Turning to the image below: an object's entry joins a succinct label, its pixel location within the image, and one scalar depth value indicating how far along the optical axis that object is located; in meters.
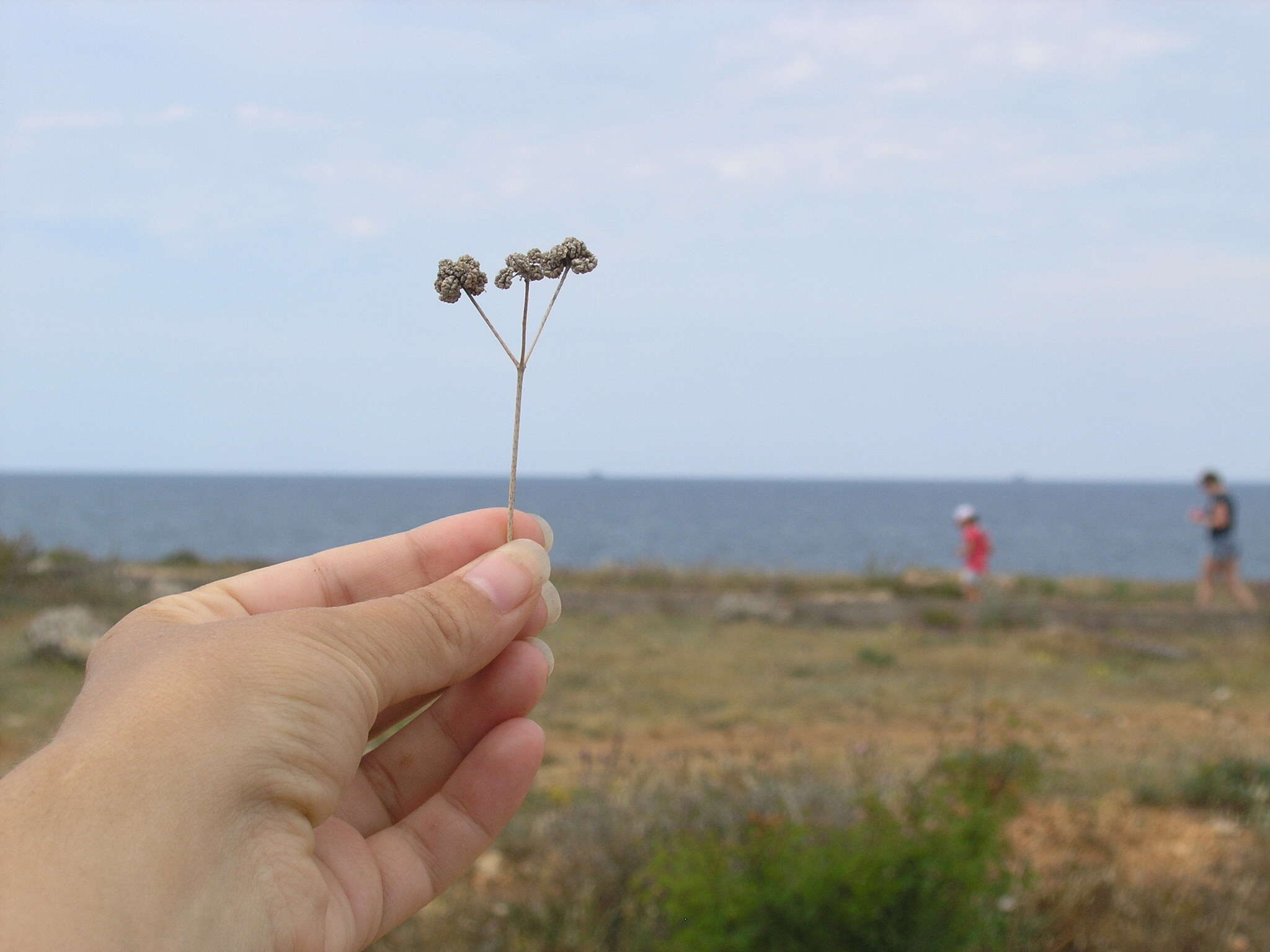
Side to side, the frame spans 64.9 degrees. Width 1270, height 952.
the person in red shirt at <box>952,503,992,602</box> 15.14
